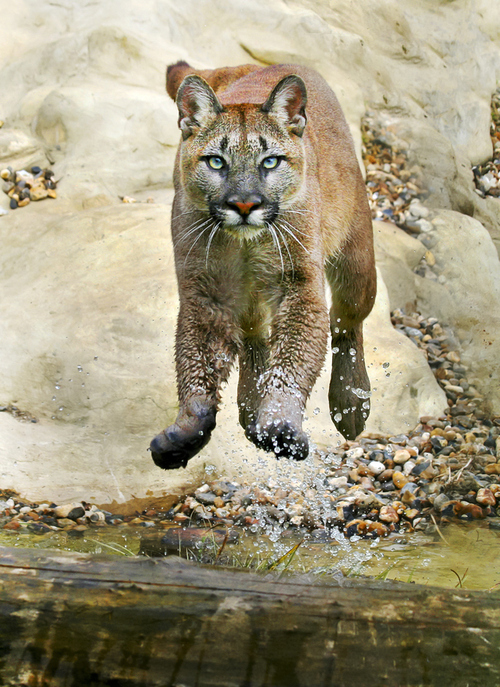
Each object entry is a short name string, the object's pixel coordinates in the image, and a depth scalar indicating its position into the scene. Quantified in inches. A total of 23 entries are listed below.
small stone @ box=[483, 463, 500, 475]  417.6
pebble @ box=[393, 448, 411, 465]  419.2
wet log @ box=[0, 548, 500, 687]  155.1
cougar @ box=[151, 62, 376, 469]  240.4
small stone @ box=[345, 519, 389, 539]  343.6
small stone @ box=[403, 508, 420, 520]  363.9
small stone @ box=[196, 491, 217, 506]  370.9
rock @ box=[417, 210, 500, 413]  529.7
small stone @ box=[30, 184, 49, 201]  567.8
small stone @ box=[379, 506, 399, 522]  359.9
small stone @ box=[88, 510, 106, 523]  344.1
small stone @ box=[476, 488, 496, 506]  378.0
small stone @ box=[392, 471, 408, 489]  398.0
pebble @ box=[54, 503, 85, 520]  344.5
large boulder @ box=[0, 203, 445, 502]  376.8
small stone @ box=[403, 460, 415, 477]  410.6
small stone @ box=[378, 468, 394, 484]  404.2
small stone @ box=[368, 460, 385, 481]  409.1
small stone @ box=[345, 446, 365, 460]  420.2
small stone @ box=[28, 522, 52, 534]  325.9
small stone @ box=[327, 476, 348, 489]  396.1
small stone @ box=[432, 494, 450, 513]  373.1
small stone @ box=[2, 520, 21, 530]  327.6
